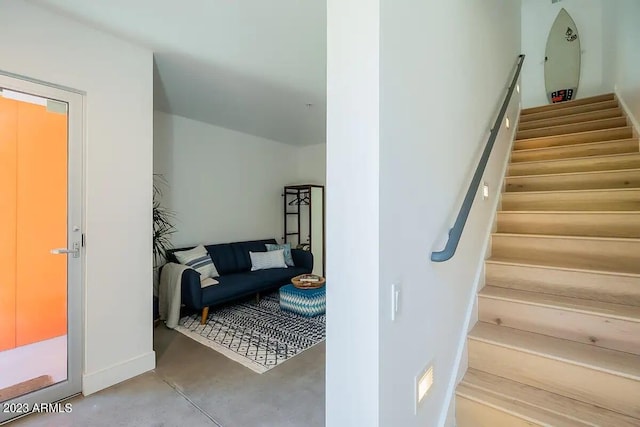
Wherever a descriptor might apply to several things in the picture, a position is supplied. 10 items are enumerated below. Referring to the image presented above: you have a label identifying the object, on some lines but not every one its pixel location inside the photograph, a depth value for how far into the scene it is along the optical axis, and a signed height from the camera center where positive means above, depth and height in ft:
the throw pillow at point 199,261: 12.17 -2.01
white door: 6.13 -0.73
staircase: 4.44 -1.62
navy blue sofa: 10.73 -2.79
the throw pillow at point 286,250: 15.60 -1.98
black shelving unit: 18.12 -0.18
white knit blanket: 10.79 -3.02
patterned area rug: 8.55 -4.04
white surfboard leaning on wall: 15.16 +7.85
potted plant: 11.39 -0.69
